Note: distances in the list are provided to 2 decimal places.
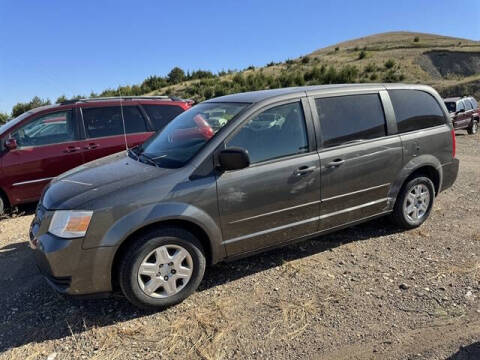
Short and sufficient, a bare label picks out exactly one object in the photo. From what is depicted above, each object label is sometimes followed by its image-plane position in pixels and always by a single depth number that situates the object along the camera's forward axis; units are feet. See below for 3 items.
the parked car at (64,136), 19.85
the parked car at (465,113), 50.88
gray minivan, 10.39
